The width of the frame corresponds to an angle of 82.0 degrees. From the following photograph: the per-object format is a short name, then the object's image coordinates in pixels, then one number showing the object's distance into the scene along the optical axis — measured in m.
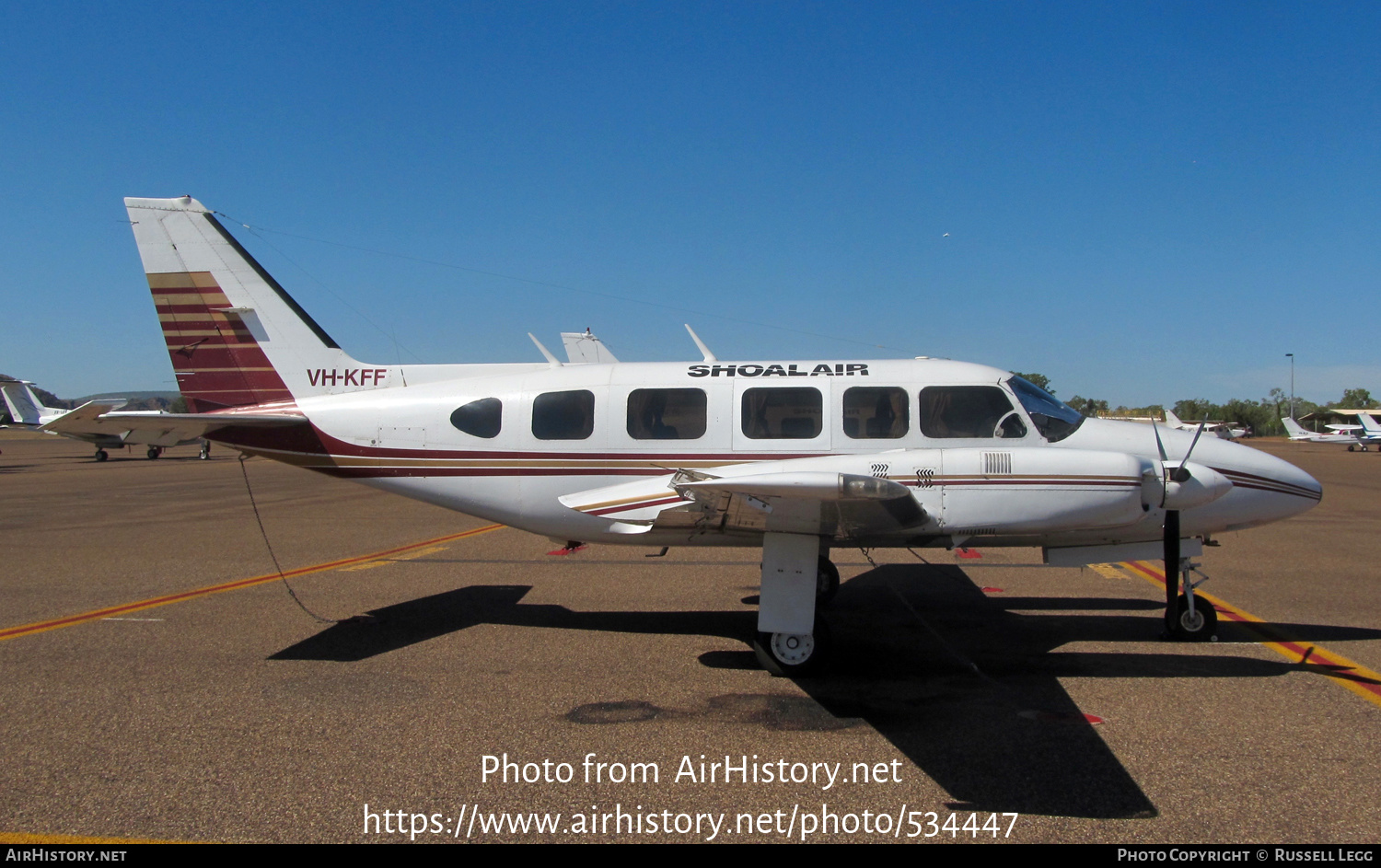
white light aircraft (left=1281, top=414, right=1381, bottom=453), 54.10
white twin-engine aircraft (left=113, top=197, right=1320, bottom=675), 6.22
